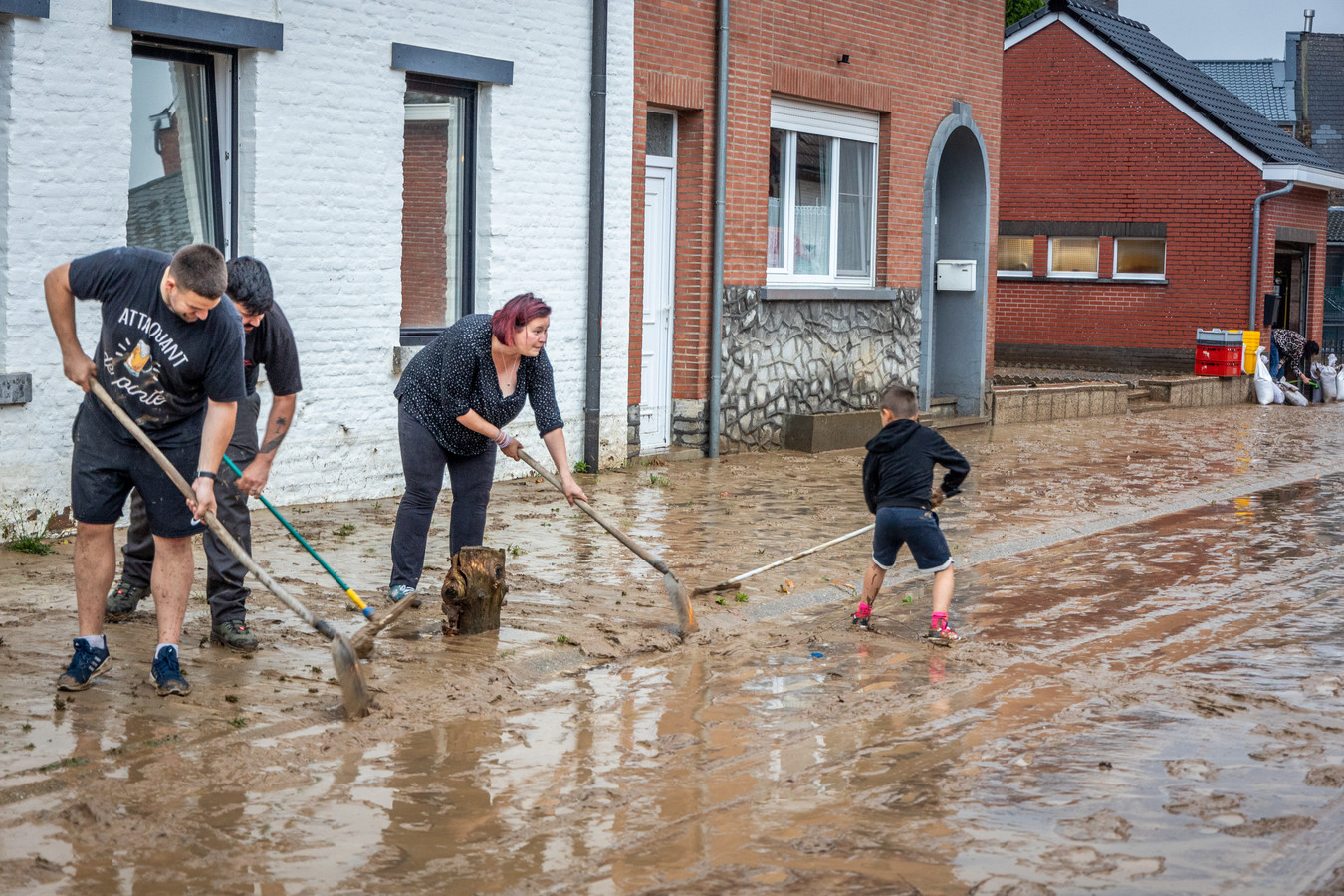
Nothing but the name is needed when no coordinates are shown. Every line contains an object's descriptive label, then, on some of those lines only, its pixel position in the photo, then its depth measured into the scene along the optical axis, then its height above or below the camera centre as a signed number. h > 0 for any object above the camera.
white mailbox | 18.02 +0.64
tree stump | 6.83 -1.23
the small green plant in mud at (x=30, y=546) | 8.52 -1.32
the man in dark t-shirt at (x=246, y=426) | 6.32 -0.47
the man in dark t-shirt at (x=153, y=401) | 5.54 -0.33
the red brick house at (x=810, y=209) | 13.77 +1.19
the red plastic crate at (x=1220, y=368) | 24.48 -0.59
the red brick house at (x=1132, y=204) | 26.73 +2.32
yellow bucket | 24.67 -0.21
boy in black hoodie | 7.22 -0.77
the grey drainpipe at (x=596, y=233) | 12.32 +0.72
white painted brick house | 8.76 +0.99
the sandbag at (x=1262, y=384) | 24.58 -0.84
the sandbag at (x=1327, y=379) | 25.75 -0.78
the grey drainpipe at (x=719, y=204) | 13.70 +1.09
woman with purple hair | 6.88 -0.44
